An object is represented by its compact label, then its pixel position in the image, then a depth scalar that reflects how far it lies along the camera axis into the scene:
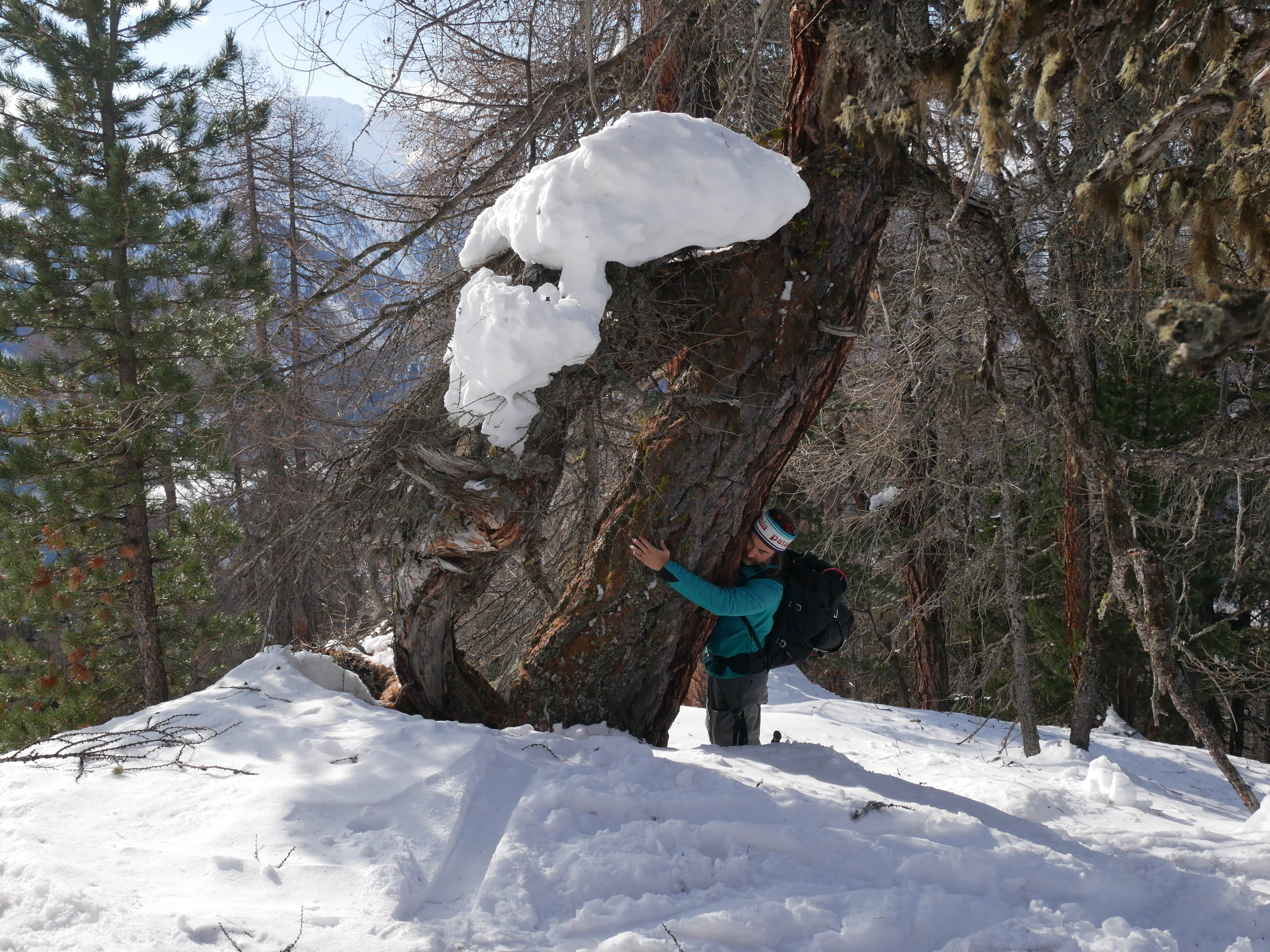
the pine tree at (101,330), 7.72
